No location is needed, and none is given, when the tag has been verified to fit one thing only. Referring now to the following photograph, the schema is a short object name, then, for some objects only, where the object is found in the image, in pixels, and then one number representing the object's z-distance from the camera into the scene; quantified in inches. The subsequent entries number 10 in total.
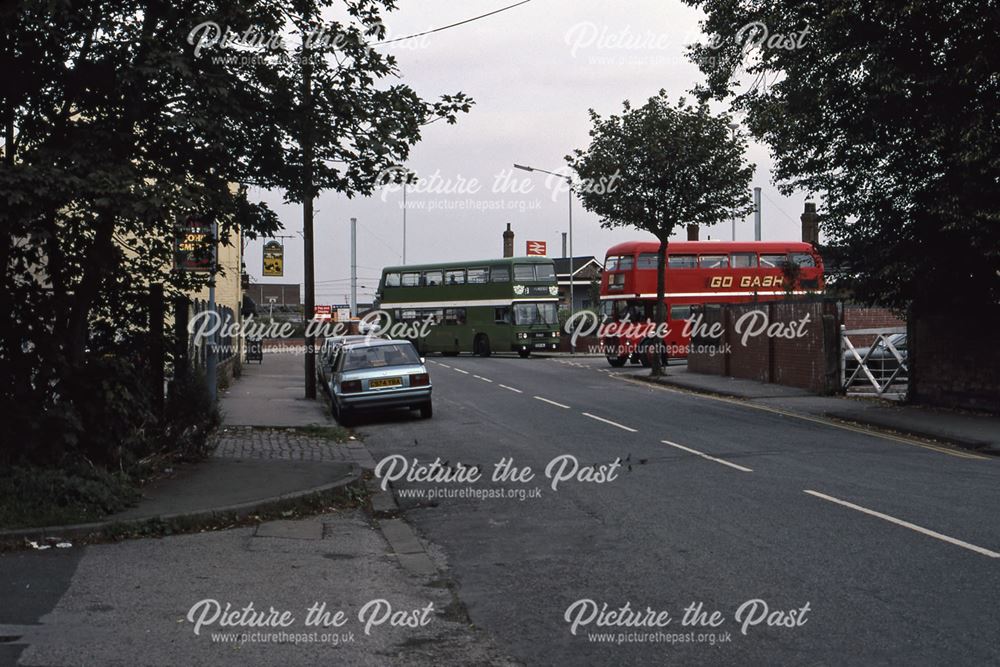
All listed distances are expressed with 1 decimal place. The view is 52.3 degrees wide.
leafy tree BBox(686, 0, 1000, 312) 633.6
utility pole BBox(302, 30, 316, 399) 922.7
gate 901.2
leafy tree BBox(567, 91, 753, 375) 1189.1
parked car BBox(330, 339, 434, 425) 729.0
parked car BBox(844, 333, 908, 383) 975.2
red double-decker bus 1491.1
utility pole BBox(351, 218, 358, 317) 2532.0
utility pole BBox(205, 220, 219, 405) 666.2
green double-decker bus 1819.6
